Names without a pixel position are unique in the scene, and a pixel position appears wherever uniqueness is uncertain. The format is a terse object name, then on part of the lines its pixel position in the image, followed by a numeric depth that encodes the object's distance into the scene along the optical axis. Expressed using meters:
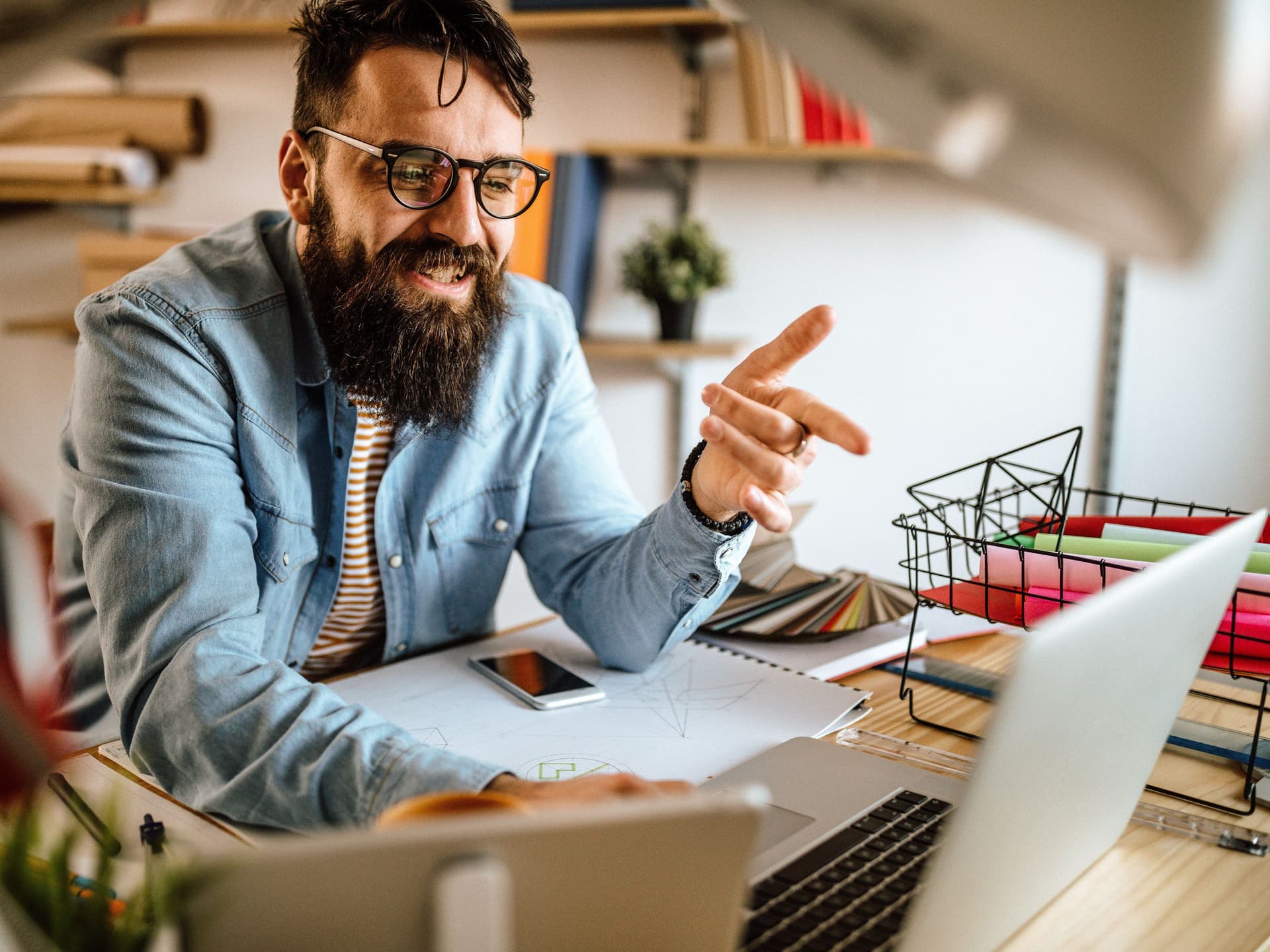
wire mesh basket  0.80
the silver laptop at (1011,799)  0.46
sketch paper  0.85
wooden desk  0.63
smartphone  0.96
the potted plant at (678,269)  2.26
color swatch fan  1.11
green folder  0.83
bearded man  0.82
